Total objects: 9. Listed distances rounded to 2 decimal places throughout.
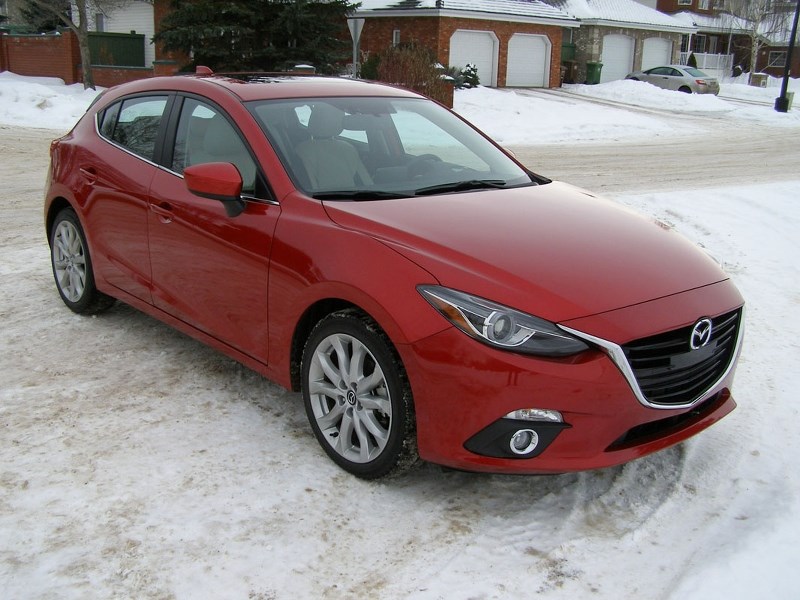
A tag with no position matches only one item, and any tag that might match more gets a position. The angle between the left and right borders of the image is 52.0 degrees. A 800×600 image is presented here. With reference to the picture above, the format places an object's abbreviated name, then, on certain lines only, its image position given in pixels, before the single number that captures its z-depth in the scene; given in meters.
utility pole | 31.45
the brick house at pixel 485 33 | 33.00
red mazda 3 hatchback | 3.13
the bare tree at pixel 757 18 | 51.19
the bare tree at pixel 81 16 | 25.86
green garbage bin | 40.09
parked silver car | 38.28
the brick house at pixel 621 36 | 41.41
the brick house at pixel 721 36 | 53.38
